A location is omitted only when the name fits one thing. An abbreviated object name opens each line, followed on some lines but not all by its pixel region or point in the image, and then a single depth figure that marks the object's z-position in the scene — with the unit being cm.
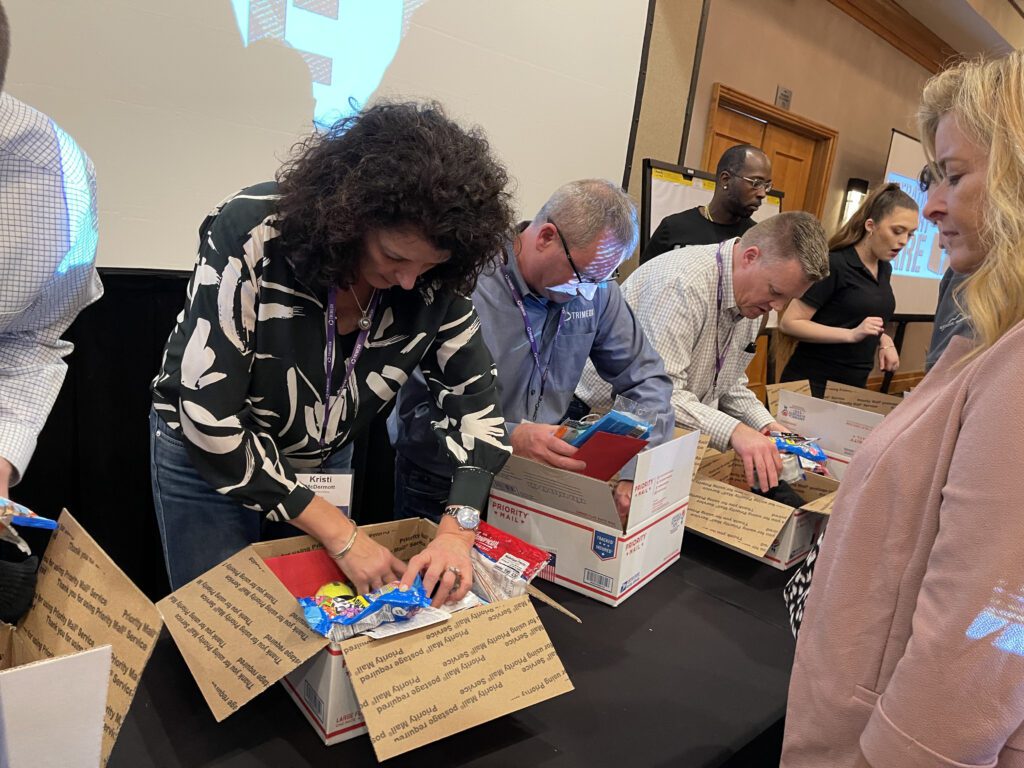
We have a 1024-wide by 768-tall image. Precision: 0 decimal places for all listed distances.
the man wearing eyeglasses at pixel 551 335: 142
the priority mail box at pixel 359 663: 75
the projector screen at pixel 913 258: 542
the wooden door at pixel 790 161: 490
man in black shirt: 297
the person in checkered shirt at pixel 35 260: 87
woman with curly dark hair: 92
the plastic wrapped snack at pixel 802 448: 159
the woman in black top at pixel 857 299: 275
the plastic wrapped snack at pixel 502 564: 99
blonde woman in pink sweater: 58
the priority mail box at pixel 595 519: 113
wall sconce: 548
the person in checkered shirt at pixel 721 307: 166
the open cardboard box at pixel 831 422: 170
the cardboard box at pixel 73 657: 51
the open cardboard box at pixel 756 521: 133
